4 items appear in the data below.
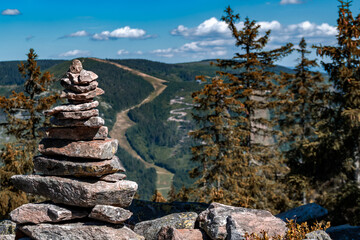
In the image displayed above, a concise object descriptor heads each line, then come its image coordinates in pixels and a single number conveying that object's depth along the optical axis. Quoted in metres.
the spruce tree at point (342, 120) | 21.55
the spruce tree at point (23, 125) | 26.78
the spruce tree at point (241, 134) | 25.00
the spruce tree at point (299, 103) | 34.28
